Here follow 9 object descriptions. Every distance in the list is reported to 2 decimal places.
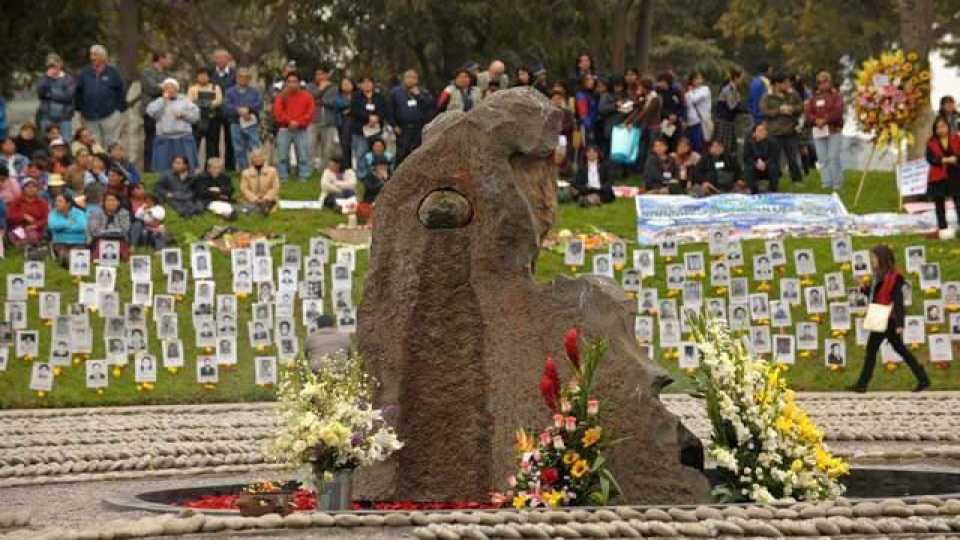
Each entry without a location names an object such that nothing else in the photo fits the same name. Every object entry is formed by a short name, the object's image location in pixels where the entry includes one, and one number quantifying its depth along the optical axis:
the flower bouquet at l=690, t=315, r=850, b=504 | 17.14
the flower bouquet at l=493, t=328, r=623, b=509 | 16.84
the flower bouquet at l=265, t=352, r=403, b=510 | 17.11
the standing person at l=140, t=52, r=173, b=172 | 39.00
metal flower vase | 17.33
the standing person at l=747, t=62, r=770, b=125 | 40.31
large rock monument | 18.33
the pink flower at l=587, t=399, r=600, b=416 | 16.91
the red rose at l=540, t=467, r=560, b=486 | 16.73
